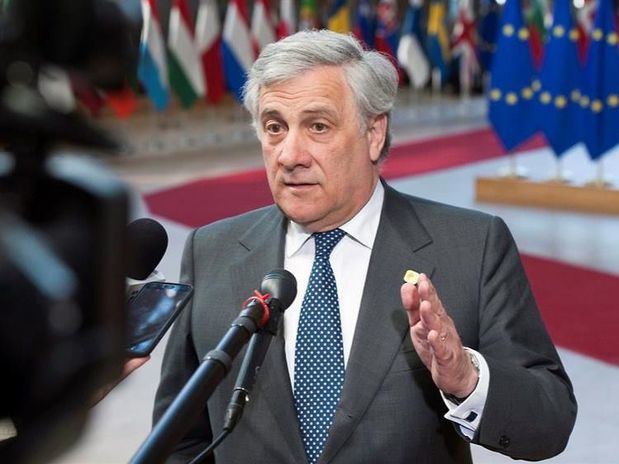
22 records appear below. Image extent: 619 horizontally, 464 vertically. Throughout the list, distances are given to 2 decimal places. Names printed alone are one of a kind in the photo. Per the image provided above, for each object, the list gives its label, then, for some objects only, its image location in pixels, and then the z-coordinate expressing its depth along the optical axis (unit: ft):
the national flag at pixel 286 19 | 46.55
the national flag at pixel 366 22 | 55.11
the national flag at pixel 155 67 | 41.41
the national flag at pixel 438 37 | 53.57
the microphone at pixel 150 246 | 5.01
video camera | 1.54
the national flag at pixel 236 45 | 44.65
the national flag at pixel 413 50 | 52.65
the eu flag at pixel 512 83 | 34.99
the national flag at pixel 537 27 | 39.94
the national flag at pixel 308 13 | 50.85
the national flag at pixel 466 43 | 53.31
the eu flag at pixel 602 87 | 33.06
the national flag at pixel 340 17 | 51.16
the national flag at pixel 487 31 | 56.99
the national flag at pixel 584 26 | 34.86
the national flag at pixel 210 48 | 45.83
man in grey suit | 6.80
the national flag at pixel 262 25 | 46.14
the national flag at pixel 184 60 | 43.80
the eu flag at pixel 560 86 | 34.06
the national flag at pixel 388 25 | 55.21
